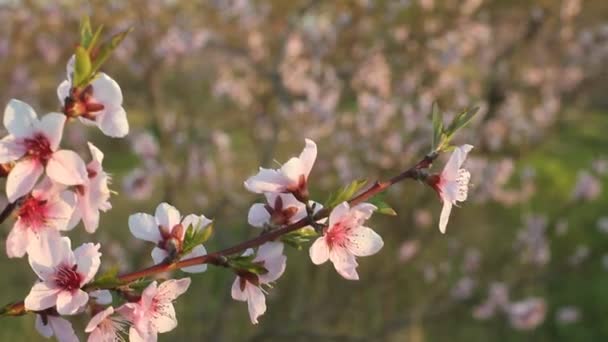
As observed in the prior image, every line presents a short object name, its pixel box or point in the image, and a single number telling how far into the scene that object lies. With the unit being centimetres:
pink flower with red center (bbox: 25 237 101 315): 48
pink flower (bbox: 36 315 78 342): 49
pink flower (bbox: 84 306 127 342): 49
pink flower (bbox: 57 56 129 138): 47
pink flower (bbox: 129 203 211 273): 51
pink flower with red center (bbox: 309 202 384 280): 51
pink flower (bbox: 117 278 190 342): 49
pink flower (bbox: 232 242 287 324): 51
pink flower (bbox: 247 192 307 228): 52
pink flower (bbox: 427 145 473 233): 52
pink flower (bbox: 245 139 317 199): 50
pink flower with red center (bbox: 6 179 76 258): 48
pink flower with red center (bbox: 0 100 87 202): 46
